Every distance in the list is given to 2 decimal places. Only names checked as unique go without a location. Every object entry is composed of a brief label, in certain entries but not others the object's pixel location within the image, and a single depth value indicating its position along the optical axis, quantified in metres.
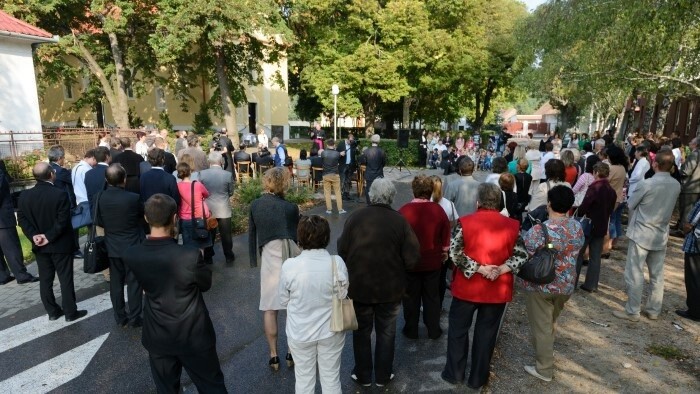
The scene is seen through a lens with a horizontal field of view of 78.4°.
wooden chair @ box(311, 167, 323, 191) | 13.24
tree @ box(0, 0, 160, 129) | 20.84
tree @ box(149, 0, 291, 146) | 18.27
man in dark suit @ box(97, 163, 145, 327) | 4.46
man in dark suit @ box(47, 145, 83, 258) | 6.38
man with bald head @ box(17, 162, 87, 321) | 4.74
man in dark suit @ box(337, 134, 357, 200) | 12.00
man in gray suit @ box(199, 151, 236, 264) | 6.41
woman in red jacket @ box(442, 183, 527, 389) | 3.41
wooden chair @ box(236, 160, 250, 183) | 13.51
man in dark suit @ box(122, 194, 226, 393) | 2.75
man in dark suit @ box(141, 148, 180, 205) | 5.75
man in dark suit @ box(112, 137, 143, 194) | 7.27
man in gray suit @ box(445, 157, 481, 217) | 5.52
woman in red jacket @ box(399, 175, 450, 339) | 4.18
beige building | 31.17
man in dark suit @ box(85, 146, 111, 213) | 6.13
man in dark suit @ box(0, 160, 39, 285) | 6.03
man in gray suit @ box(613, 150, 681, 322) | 4.86
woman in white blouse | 2.94
